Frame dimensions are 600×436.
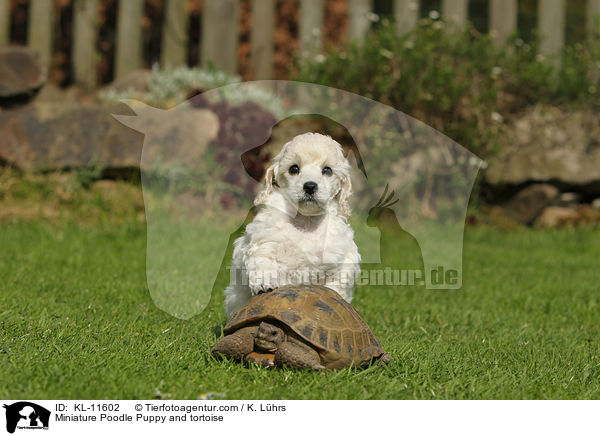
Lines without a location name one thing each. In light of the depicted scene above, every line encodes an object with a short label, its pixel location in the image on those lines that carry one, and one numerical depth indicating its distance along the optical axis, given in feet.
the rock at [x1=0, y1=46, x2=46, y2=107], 24.00
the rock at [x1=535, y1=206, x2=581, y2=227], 25.36
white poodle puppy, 8.82
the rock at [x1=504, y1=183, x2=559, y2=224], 25.22
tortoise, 9.16
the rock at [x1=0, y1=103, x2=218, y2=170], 22.67
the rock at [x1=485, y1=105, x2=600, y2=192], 25.11
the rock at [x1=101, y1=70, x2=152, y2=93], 26.76
